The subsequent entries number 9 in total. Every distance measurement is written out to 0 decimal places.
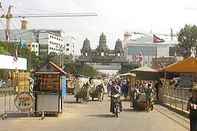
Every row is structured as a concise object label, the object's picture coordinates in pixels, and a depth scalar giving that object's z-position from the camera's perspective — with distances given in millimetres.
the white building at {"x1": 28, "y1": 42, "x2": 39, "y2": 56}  185188
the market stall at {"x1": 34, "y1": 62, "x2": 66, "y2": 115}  25078
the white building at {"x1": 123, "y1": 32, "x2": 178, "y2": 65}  156500
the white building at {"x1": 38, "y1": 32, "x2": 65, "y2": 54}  195350
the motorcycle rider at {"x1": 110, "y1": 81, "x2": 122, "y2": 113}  26584
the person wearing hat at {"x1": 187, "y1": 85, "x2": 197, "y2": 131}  14883
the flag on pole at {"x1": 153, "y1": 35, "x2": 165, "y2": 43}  102625
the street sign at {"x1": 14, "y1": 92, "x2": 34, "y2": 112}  25188
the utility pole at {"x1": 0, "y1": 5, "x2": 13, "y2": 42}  90600
